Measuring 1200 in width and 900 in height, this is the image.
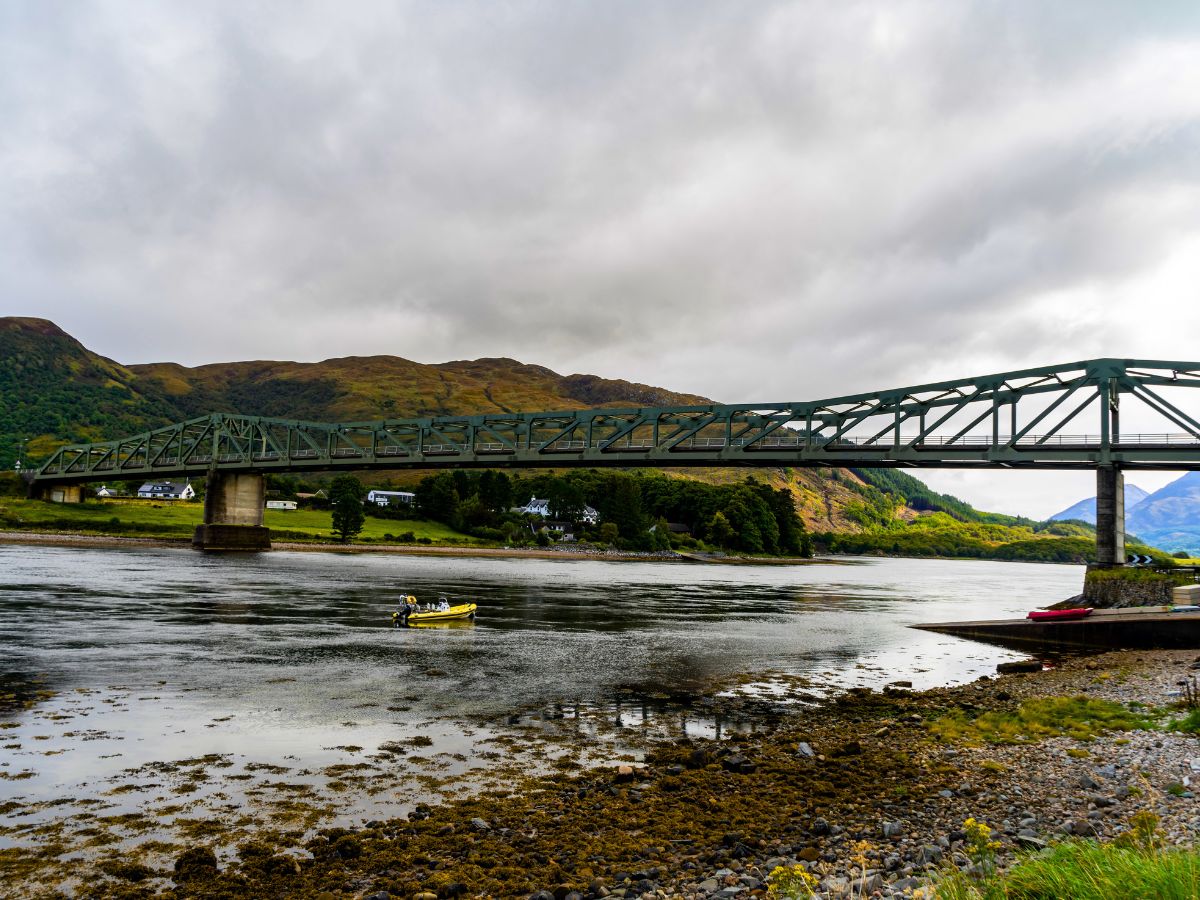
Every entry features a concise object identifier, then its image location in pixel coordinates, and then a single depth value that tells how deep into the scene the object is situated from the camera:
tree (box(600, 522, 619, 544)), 187.12
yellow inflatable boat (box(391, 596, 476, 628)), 43.12
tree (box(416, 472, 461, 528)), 178.00
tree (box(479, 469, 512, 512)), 185.00
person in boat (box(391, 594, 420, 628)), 43.25
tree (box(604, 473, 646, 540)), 193.50
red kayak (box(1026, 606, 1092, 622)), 45.47
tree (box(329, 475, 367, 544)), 141.50
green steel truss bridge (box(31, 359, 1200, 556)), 65.94
